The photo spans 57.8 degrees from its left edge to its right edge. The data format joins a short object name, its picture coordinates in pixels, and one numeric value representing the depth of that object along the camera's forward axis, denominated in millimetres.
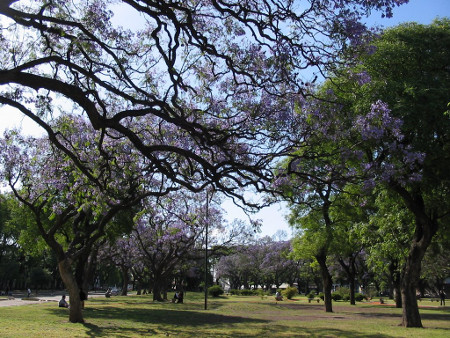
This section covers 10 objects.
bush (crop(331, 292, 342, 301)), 51156
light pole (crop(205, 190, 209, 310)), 27456
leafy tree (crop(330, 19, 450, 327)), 13547
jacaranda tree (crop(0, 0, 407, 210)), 7715
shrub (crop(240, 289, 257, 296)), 67525
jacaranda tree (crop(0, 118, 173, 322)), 12461
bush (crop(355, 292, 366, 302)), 51003
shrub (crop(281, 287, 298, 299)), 48719
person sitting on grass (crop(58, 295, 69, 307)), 24859
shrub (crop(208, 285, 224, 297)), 52866
